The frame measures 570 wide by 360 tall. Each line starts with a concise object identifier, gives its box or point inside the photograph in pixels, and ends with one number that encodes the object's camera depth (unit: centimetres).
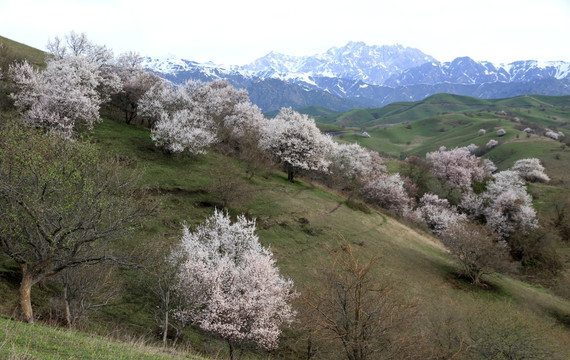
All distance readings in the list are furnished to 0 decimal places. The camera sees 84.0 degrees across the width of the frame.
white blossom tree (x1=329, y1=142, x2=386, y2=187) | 6825
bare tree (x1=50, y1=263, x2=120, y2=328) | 1794
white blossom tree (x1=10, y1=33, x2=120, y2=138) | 4072
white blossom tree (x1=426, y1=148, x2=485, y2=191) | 7919
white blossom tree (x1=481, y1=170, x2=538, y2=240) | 5661
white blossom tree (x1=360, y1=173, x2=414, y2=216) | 6322
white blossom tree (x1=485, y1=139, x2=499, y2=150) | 15200
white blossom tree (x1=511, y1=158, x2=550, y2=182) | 9269
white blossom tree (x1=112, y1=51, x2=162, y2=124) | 6047
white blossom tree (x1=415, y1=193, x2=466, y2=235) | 6025
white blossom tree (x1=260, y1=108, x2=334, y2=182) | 5456
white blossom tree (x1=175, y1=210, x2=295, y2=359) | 2014
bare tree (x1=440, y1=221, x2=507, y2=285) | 3447
